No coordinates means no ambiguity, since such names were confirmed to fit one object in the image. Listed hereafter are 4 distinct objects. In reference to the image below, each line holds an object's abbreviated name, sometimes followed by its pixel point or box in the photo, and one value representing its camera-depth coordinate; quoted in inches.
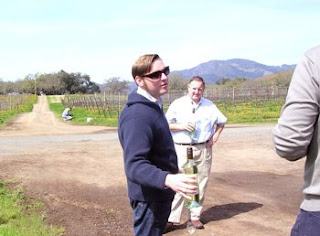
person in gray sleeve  75.5
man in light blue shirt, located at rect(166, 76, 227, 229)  206.5
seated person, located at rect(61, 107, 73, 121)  1107.5
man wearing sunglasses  102.5
